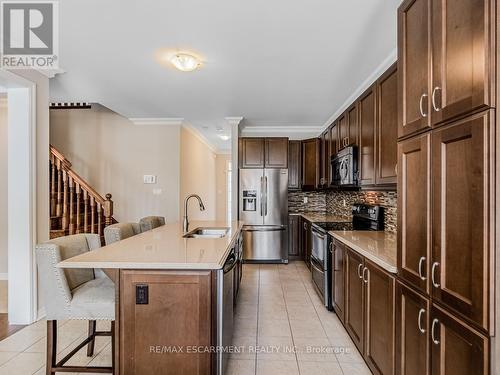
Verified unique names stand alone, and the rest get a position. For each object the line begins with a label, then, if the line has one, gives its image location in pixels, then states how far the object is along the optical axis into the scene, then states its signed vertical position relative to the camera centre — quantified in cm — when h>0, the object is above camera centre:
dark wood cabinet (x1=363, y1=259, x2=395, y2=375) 172 -83
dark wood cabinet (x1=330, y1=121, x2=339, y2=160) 407 +68
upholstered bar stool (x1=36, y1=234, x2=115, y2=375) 179 -68
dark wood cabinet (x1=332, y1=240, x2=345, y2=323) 268 -87
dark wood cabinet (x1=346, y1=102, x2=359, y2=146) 322 +69
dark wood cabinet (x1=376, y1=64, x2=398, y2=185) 231 +47
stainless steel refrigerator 514 -48
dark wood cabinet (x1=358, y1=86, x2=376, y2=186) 273 +49
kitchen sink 315 -48
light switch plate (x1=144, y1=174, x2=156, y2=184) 540 +14
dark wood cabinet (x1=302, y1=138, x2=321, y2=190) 533 +42
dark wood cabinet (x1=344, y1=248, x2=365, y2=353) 221 -88
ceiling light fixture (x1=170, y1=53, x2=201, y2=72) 269 +113
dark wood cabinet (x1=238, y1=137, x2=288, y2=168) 528 +58
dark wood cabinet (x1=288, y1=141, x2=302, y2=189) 551 +44
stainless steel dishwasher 171 -79
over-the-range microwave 320 +22
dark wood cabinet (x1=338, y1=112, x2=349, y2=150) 361 +70
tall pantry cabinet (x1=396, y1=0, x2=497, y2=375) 101 +0
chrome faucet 298 -38
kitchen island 166 -71
